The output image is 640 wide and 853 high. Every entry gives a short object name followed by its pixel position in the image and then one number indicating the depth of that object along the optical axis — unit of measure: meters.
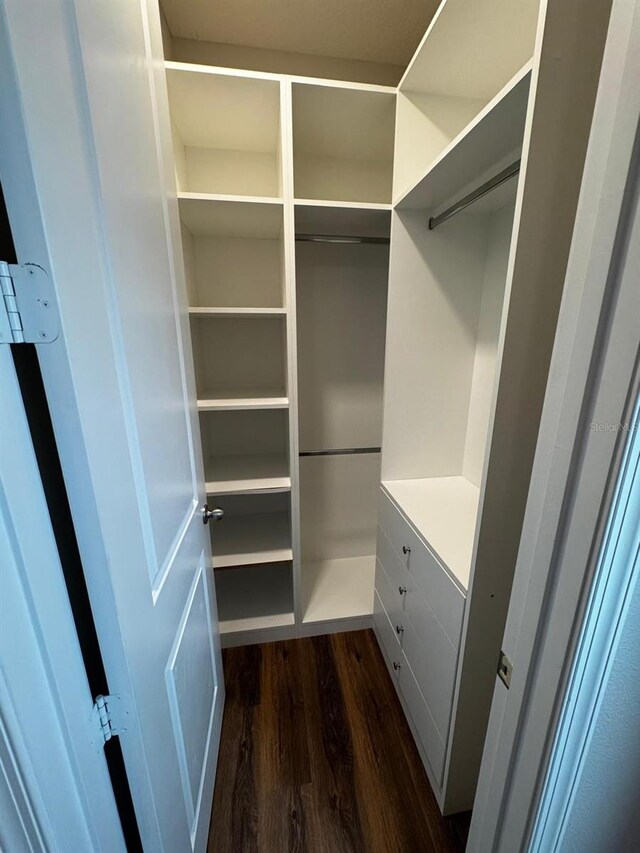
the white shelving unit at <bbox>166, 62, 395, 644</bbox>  1.36
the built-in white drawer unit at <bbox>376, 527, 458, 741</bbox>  1.12
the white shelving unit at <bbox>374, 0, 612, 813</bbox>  0.78
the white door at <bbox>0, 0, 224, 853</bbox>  0.41
